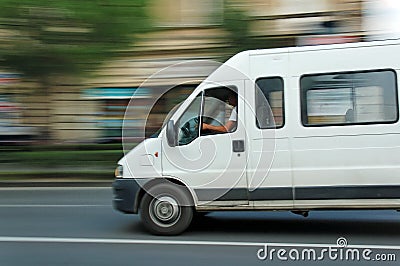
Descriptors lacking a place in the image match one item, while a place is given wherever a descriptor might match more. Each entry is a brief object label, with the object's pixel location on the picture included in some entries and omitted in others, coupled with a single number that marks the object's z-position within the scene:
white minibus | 6.73
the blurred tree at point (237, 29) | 15.96
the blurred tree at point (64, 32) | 14.25
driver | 7.09
